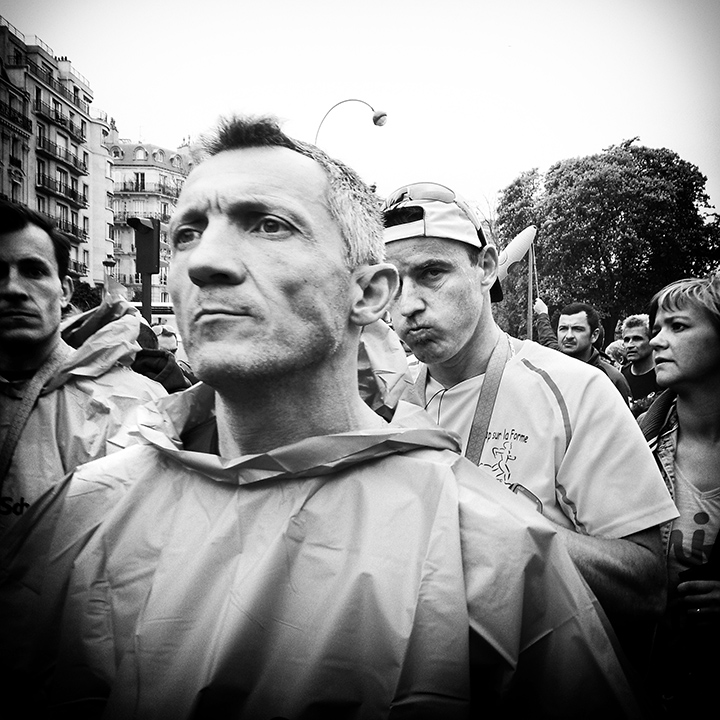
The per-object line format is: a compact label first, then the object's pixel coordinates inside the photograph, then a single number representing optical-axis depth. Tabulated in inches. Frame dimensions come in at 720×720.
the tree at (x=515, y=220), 1072.8
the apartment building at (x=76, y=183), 1121.4
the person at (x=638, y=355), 223.1
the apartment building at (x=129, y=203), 1539.1
